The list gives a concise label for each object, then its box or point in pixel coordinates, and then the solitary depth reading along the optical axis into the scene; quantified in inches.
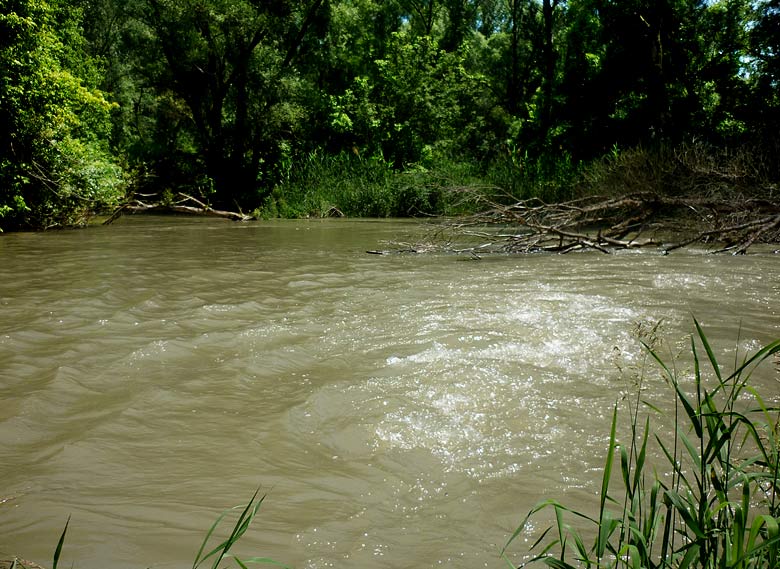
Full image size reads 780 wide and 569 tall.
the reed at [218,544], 56.0
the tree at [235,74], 943.0
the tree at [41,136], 465.7
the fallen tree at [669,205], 340.8
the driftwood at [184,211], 621.0
